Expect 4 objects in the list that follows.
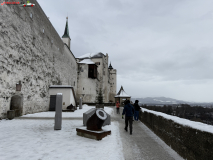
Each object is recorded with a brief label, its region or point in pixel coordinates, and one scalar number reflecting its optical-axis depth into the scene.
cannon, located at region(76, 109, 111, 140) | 5.23
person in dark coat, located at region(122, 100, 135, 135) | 6.42
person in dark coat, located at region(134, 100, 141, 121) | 10.17
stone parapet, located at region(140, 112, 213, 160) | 2.66
